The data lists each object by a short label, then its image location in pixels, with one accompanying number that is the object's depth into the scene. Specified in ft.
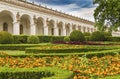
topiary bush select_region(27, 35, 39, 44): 82.97
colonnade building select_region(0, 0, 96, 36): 118.52
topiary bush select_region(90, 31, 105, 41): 101.91
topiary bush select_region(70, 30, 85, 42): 86.74
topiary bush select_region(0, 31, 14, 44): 70.81
